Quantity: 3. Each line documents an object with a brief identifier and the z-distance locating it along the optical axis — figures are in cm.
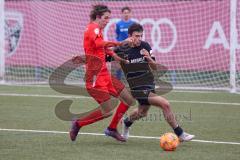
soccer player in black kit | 1823
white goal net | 3591
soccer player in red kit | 1872
